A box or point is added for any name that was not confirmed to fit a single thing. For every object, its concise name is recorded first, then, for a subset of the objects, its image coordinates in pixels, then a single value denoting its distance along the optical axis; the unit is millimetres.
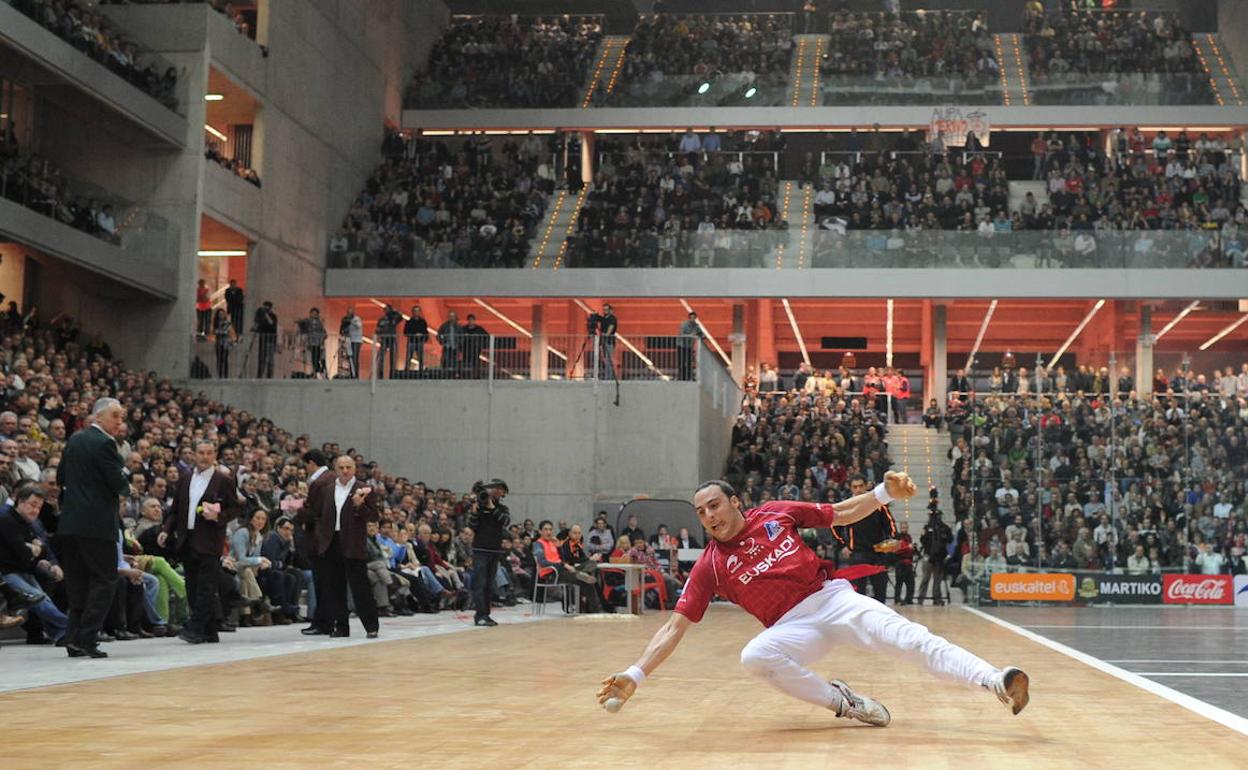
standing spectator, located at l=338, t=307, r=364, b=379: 32219
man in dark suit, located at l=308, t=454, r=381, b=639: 14195
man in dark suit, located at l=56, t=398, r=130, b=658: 10672
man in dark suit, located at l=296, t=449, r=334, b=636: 14320
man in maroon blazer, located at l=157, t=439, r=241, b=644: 12672
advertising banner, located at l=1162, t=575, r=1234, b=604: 26125
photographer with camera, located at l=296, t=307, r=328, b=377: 31953
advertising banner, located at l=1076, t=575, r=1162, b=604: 26109
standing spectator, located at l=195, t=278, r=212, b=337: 32281
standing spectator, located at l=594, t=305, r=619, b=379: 30109
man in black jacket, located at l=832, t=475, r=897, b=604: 19812
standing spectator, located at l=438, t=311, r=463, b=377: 31078
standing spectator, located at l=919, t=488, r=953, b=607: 25359
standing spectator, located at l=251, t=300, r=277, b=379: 31936
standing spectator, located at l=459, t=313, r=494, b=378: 30828
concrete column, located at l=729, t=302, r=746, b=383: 40834
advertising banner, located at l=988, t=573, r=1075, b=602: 26062
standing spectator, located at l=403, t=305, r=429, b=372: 31719
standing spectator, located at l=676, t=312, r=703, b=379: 29938
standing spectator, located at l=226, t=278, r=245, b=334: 32850
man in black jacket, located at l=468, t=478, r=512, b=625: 16734
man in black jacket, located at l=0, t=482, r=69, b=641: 11555
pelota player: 7074
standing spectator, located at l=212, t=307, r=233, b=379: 31844
